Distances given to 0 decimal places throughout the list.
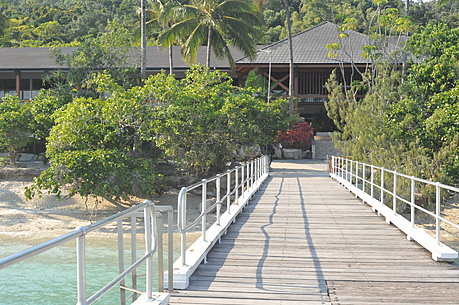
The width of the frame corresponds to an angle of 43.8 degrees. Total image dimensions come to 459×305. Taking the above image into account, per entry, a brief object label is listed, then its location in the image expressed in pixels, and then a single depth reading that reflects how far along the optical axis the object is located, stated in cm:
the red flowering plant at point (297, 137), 3578
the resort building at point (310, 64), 3788
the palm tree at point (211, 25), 2950
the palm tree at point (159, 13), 3003
